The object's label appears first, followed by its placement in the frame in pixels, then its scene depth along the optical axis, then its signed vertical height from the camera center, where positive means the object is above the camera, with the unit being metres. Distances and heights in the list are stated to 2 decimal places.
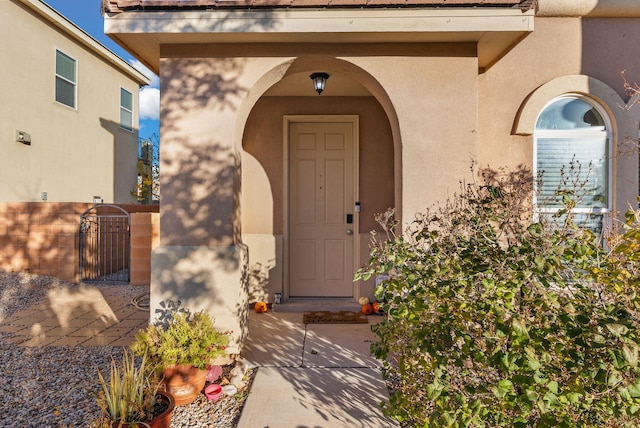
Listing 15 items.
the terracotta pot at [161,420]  2.33 -1.38
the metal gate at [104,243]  7.76 -0.67
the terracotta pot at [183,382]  3.02 -1.42
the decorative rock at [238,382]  3.33 -1.55
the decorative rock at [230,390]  3.19 -1.56
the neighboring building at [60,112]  8.88 +2.98
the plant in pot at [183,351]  3.04 -1.20
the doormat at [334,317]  5.01 -1.45
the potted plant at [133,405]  2.37 -1.31
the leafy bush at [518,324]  1.46 -0.48
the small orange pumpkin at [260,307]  5.41 -1.38
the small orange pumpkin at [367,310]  5.32 -1.38
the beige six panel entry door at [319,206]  5.84 +0.16
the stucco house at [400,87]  3.57 +1.46
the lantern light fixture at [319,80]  4.73 +1.79
